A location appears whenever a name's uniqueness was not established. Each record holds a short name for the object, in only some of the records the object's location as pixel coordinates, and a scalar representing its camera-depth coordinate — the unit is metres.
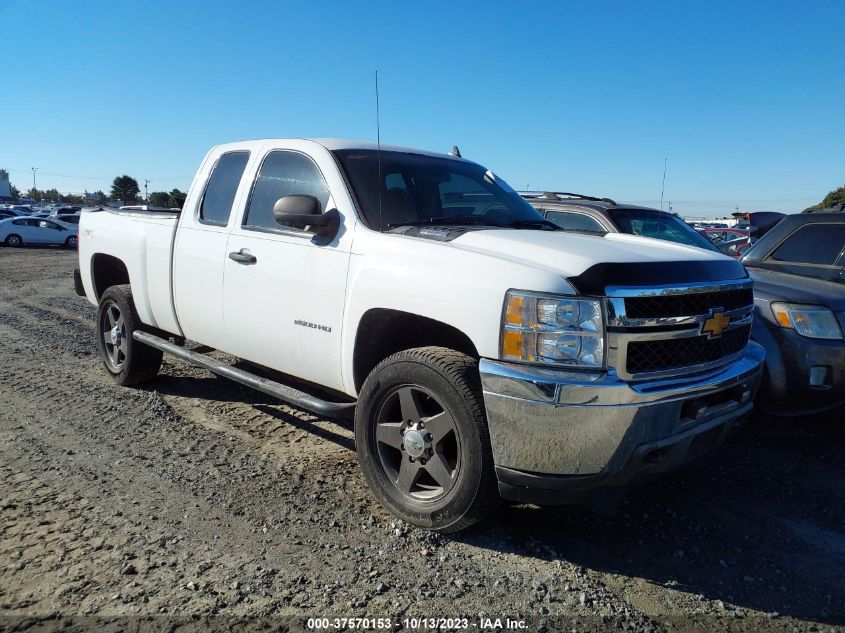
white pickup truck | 2.78
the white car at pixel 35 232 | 28.64
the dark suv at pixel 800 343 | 4.37
